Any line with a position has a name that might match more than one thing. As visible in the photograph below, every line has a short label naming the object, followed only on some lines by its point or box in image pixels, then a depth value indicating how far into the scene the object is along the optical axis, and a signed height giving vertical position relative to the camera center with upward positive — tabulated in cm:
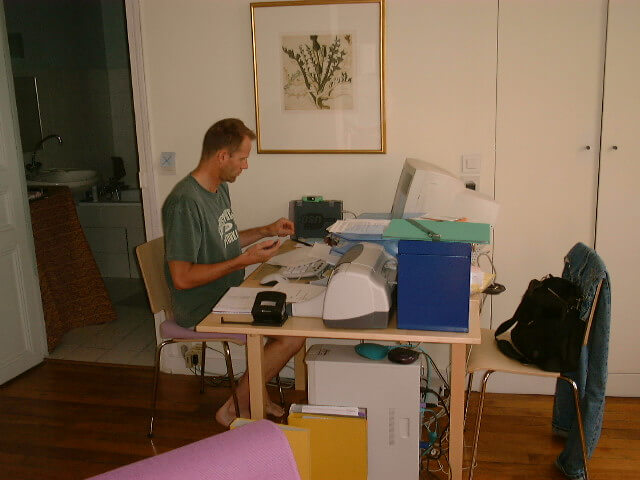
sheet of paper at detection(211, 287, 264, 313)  232 -71
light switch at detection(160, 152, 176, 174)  340 -28
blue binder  206 -59
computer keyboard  260 -67
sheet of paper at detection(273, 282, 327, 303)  233 -69
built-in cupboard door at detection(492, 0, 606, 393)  296 -17
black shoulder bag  232 -84
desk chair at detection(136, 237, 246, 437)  272 -88
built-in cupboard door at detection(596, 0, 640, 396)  291 -45
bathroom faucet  475 -32
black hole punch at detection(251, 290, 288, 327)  219 -69
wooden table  212 -77
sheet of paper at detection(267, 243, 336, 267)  276 -67
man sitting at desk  260 -56
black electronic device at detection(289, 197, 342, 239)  318 -55
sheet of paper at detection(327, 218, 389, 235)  244 -48
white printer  210 -63
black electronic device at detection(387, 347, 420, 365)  230 -91
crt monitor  262 -41
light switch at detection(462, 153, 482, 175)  312 -31
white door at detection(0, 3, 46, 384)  347 -81
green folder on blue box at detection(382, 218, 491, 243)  206 -43
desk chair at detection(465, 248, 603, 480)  234 -99
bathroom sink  450 -48
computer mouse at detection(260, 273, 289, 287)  255 -69
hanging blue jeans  234 -99
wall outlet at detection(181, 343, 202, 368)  354 -134
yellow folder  228 -118
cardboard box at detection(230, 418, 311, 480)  199 -105
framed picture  311 +13
